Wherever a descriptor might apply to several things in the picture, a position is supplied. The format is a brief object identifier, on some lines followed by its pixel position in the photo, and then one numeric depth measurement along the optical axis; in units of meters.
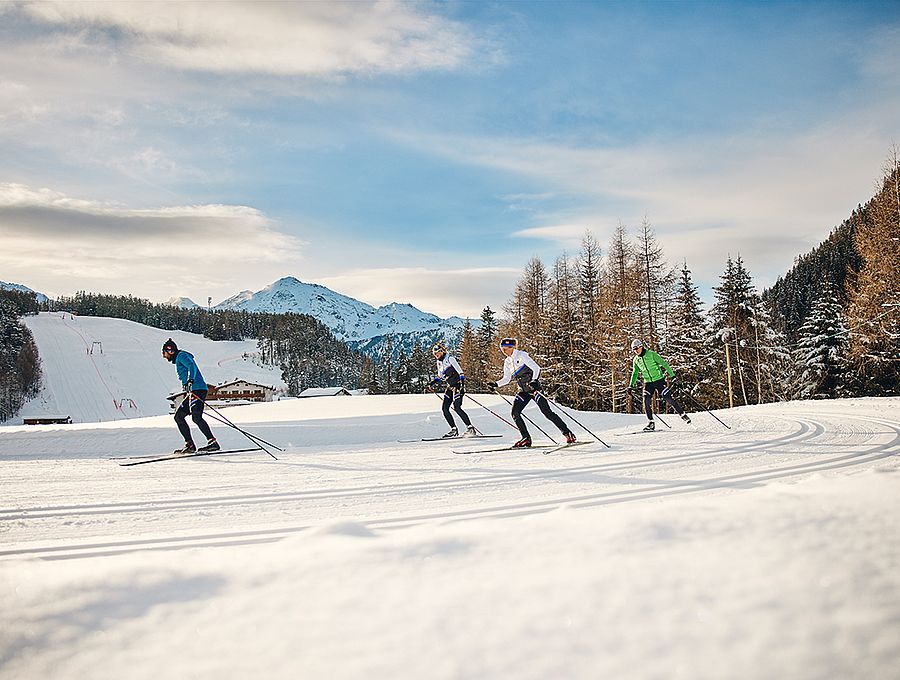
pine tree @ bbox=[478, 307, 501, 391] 39.62
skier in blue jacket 10.40
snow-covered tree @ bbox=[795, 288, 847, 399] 33.16
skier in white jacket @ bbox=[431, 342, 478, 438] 12.34
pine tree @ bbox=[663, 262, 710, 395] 30.80
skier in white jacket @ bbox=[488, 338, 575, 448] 10.41
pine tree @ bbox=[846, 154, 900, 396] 23.73
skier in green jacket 12.84
